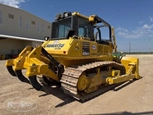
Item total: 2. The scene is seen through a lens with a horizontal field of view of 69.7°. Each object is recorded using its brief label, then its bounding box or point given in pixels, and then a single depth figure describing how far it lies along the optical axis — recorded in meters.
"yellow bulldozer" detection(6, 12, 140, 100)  3.29
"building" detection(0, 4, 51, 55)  16.24
